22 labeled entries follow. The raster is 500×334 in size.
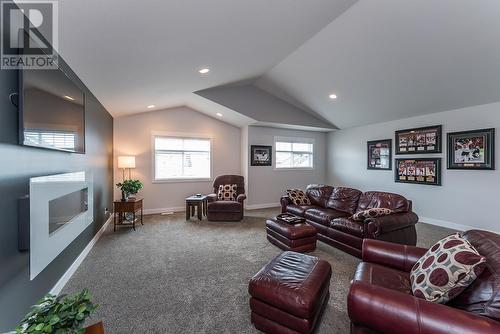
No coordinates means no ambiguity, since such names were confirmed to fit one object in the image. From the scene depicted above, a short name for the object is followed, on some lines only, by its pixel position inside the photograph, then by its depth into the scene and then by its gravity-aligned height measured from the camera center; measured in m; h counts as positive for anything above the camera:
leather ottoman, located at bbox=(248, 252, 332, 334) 1.64 -1.02
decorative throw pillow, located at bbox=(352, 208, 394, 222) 3.20 -0.69
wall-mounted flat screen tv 1.65 +0.50
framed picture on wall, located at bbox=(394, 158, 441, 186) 4.93 -0.12
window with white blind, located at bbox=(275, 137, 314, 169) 7.01 +0.42
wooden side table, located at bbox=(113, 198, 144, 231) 4.41 -0.83
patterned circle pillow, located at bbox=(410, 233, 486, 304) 1.31 -0.66
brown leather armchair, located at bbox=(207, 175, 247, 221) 5.14 -1.05
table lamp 5.16 +0.08
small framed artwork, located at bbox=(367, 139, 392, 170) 5.88 +0.32
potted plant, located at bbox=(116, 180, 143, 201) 4.64 -0.48
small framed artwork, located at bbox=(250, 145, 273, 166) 6.53 +0.31
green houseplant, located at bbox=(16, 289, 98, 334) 1.08 -0.77
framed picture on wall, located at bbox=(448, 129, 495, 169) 4.16 +0.34
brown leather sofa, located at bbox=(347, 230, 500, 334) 1.11 -0.79
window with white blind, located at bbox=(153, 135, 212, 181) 6.05 +0.21
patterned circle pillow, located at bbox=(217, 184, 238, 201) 5.76 -0.70
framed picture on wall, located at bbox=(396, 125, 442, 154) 4.93 +0.61
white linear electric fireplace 1.74 -0.48
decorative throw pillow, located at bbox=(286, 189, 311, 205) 4.77 -0.69
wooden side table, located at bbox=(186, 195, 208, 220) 5.26 -0.90
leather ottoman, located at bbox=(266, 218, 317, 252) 3.28 -1.08
